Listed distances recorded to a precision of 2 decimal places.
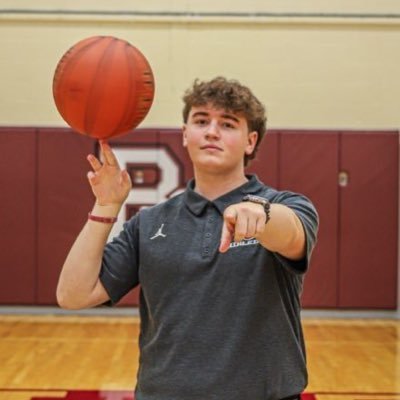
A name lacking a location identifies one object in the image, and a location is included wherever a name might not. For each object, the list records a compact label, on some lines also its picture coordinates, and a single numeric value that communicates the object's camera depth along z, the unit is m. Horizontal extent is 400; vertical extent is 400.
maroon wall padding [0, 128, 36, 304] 7.86
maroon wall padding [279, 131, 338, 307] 7.85
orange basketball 2.15
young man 1.77
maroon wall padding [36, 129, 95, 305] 7.87
